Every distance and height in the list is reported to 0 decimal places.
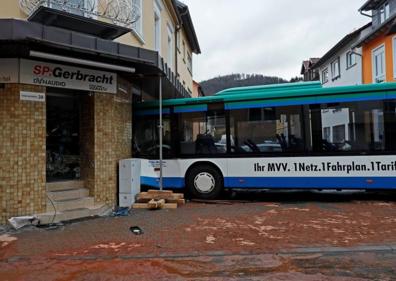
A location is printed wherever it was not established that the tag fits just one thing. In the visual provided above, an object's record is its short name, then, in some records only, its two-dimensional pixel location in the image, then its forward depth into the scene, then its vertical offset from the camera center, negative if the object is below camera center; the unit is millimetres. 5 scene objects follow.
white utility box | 10102 -539
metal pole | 10468 +828
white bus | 10117 +410
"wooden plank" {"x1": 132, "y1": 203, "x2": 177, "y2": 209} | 9938 -1044
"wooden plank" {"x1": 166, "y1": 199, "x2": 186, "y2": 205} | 10317 -984
